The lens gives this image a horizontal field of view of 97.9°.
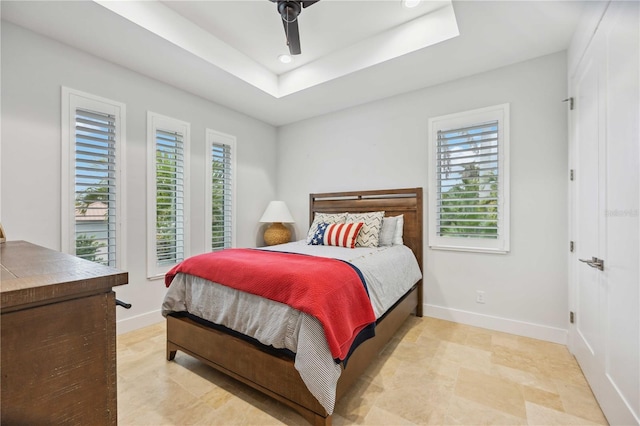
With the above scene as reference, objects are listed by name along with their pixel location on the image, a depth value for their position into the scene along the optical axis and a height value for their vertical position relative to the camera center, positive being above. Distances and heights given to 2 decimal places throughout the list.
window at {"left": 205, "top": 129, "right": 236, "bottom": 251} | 3.61 +0.32
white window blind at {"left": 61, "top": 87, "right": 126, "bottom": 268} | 2.44 +0.32
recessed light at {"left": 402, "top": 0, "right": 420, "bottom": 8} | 2.30 +1.76
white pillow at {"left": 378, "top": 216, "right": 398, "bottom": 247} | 3.19 -0.20
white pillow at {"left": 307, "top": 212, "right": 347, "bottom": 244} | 3.44 -0.08
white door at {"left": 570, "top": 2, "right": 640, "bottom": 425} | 1.34 +0.02
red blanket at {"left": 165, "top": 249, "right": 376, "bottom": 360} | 1.51 -0.44
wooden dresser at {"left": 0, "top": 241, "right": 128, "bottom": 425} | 0.53 -0.28
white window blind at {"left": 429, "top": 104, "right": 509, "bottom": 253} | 2.84 +0.36
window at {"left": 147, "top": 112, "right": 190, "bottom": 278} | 3.00 +0.22
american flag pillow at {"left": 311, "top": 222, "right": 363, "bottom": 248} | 3.05 -0.24
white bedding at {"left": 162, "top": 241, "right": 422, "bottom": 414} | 1.43 -0.63
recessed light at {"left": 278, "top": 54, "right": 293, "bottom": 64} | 3.13 +1.76
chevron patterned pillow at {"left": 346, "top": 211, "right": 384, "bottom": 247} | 3.07 -0.19
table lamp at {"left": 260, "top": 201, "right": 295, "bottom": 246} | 4.14 -0.11
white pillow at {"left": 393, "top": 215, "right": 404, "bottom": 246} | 3.21 -0.21
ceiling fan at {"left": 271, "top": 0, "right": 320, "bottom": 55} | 1.87 +1.37
